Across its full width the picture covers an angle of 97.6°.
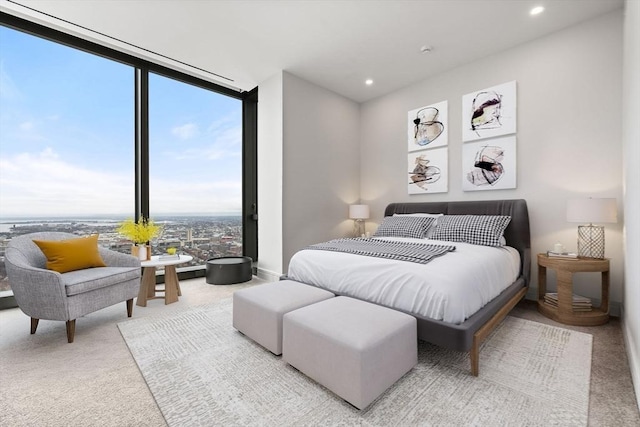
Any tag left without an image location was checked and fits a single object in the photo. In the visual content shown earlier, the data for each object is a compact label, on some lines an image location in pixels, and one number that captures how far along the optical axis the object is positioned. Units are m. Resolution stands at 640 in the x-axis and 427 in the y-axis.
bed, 1.69
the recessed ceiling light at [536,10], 2.69
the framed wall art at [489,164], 3.34
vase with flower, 3.07
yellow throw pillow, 2.42
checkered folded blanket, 2.18
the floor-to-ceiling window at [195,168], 3.91
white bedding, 1.76
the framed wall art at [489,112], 3.33
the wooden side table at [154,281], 2.99
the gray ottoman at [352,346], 1.40
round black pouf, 3.84
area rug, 1.39
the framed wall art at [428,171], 3.92
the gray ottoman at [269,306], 1.93
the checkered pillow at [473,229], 2.95
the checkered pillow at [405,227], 3.48
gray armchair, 2.09
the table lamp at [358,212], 4.52
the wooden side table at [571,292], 2.46
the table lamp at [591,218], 2.45
